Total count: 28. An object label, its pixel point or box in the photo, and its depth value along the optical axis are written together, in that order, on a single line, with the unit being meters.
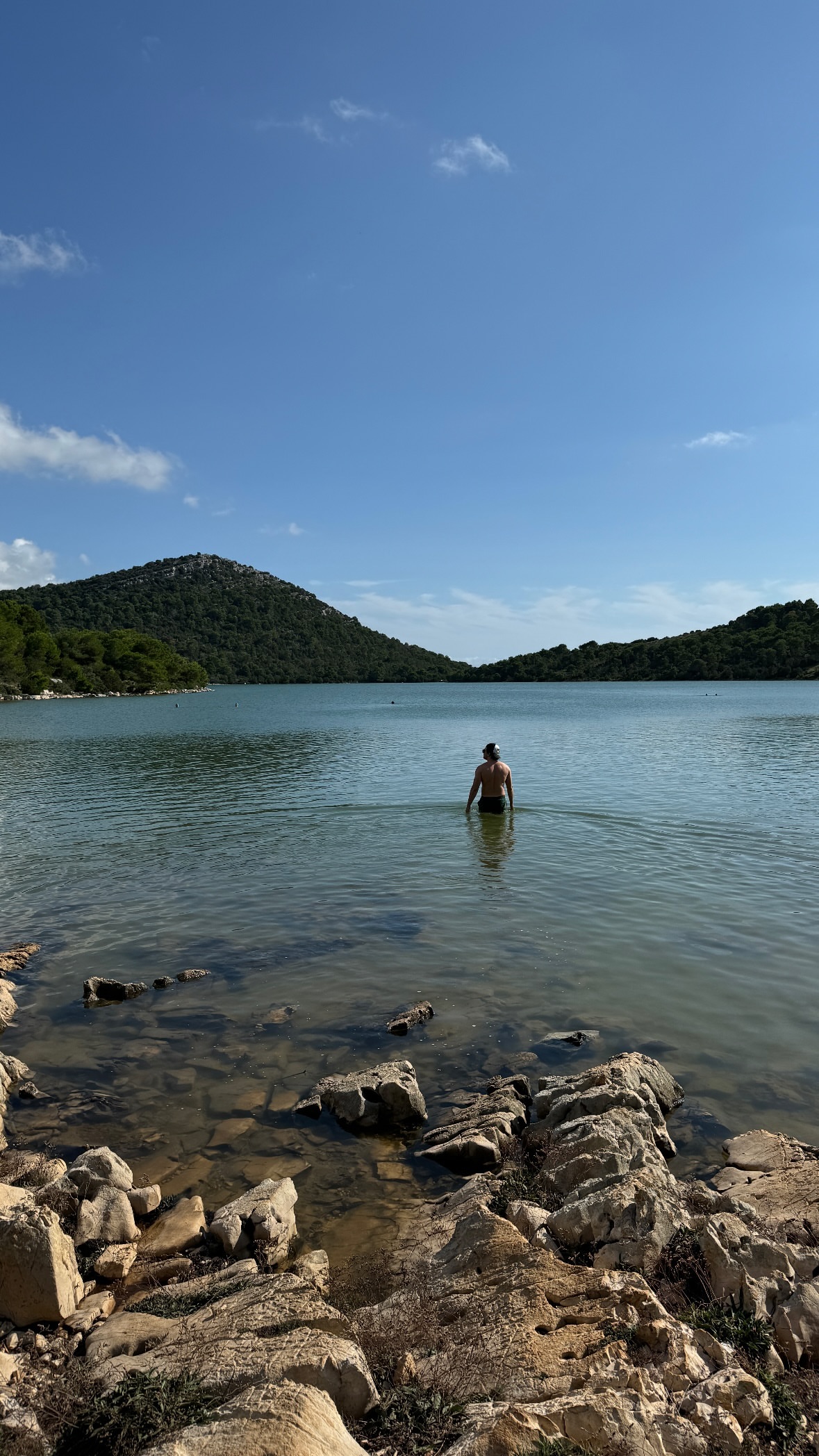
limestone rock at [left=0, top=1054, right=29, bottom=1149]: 7.96
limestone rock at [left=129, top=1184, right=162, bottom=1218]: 5.96
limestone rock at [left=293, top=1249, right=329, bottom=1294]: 4.99
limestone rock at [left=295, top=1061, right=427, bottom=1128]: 7.27
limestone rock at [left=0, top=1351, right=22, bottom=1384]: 3.94
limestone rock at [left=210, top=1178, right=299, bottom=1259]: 5.46
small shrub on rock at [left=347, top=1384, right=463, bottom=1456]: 3.55
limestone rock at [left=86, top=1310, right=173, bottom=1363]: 4.35
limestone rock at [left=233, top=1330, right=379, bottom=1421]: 3.72
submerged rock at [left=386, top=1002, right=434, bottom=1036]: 9.24
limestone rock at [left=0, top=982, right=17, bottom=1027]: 9.92
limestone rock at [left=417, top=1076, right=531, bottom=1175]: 6.62
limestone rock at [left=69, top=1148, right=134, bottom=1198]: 5.97
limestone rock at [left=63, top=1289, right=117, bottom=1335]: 4.68
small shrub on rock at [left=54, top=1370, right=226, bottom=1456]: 3.49
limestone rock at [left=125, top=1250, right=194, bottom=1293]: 5.23
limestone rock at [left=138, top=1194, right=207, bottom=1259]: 5.57
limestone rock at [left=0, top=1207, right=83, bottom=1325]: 4.67
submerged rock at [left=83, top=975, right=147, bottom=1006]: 10.36
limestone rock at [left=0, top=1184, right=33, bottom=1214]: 5.43
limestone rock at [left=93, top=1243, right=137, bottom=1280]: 5.27
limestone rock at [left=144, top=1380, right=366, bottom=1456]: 3.28
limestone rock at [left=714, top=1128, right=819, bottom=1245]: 5.21
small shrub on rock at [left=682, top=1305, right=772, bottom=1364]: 4.00
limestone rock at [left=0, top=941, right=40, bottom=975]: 11.51
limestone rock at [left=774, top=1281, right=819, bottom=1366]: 3.99
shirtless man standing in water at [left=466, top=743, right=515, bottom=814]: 22.45
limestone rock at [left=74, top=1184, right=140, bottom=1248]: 5.60
